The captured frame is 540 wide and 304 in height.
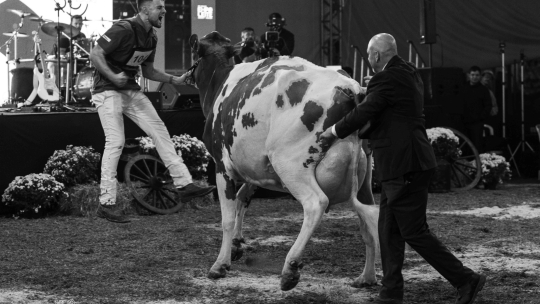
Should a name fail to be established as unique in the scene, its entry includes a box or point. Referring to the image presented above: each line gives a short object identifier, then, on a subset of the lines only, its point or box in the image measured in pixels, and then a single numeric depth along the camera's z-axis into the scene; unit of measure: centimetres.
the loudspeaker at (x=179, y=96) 1248
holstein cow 572
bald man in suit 520
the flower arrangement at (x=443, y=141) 1281
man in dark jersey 889
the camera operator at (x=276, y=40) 1323
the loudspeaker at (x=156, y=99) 1154
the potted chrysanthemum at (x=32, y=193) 1003
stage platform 1035
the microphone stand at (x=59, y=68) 1221
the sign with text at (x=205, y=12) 1806
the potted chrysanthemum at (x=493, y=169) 1345
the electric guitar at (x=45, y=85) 1652
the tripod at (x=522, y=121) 1559
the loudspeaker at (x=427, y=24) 1351
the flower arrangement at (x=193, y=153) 1108
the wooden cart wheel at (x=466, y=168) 1331
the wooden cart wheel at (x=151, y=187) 1035
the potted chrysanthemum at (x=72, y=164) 1035
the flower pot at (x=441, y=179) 1294
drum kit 1350
